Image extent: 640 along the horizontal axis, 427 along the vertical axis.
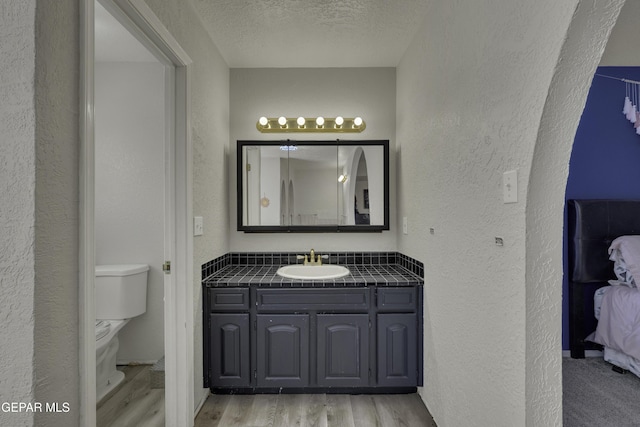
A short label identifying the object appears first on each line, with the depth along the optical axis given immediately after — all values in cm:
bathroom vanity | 210
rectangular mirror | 262
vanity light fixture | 263
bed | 219
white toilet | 226
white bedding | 204
